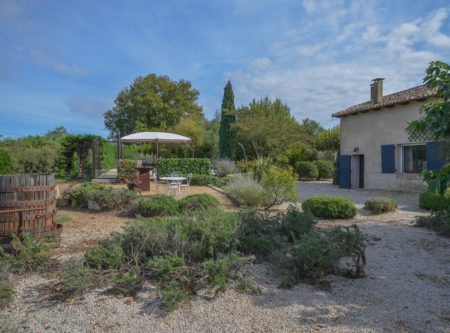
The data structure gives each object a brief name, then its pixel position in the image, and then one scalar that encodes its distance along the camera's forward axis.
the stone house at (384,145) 13.62
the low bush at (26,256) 4.00
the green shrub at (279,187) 8.52
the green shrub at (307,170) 21.58
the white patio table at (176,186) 10.67
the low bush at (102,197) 8.04
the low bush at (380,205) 8.55
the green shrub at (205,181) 14.03
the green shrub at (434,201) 8.52
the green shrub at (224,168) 17.45
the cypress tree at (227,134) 24.40
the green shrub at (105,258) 3.71
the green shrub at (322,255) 3.59
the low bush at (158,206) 7.09
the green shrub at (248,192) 8.62
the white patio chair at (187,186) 11.99
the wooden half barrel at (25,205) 4.62
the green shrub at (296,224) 4.83
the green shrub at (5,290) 3.22
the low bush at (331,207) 7.49
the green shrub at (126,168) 14.05
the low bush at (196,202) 7.24
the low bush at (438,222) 6.06
